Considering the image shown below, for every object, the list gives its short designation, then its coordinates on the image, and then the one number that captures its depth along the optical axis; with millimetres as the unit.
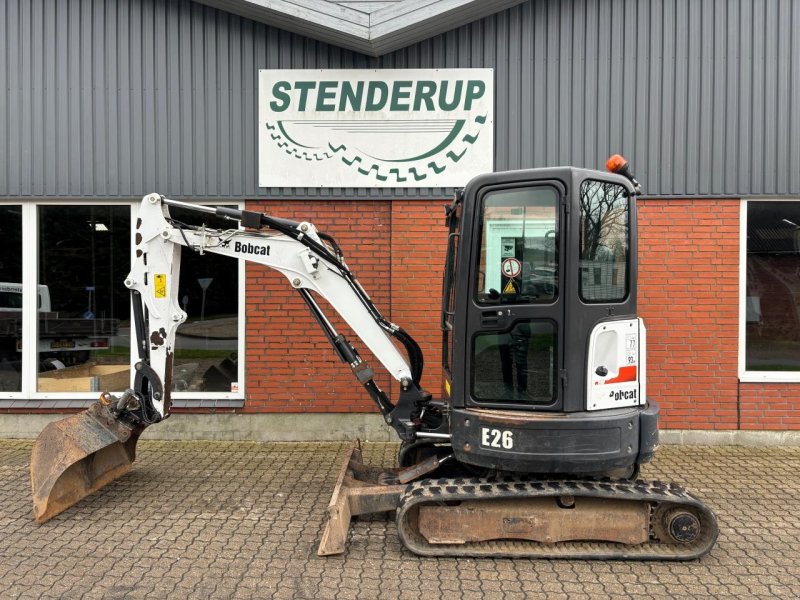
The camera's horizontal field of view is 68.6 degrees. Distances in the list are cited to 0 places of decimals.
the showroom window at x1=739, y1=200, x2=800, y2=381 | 6730
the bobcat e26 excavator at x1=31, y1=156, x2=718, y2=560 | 3809
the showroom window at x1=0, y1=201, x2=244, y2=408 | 6945
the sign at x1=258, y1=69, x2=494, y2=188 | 6691
